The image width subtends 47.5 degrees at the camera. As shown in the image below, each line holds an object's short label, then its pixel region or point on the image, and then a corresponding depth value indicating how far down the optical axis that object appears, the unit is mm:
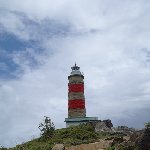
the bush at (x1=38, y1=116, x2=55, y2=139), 23021
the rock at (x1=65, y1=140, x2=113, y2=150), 17732
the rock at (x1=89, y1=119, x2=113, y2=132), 24398
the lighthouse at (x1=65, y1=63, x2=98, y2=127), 28436
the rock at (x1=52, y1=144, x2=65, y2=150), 18452
